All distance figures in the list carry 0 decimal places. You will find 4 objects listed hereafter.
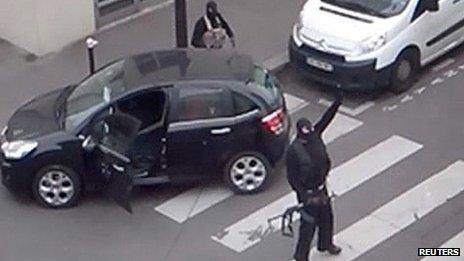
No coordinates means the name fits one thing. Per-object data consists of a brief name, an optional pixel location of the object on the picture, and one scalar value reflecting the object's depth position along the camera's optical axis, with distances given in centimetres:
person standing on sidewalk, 1814
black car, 1576
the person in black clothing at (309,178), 1380
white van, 1827
